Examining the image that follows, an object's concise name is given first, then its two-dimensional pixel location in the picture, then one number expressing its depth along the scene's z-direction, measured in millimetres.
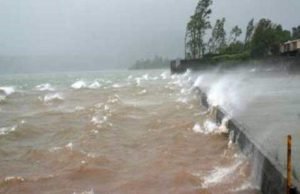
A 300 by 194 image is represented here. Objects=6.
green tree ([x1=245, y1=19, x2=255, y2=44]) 98688
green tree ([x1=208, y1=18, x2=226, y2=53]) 97875
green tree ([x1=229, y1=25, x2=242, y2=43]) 102438
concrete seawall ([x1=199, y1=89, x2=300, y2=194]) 7868
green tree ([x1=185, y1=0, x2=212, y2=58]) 84500
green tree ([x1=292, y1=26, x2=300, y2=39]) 92588
